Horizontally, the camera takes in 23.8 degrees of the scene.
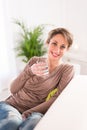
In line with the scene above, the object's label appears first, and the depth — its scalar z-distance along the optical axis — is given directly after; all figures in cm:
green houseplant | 242
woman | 125
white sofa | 82
